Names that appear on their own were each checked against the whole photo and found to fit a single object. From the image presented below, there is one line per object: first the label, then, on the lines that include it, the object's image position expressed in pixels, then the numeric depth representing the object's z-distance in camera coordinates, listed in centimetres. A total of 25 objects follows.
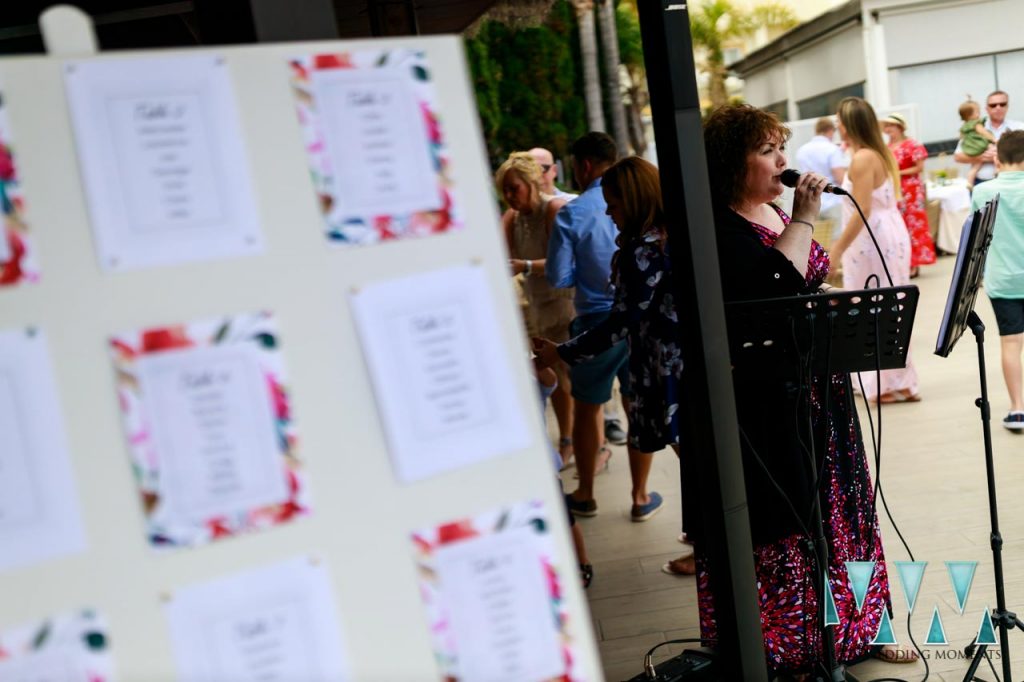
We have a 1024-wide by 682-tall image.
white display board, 117
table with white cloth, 1215
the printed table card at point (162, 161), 120
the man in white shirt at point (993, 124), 947
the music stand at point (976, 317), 261
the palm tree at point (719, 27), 3219
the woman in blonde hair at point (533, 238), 528
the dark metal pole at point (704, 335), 233
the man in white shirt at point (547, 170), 562
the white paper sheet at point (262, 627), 120
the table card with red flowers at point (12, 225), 117
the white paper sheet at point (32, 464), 114
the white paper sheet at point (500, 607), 132
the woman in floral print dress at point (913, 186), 934
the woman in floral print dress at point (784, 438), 278
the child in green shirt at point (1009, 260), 512
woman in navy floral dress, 352
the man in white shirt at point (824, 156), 965
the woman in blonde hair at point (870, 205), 569
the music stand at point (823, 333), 260
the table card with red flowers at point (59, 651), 113
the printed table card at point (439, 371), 129
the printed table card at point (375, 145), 131
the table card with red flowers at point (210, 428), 119
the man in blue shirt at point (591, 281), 474
